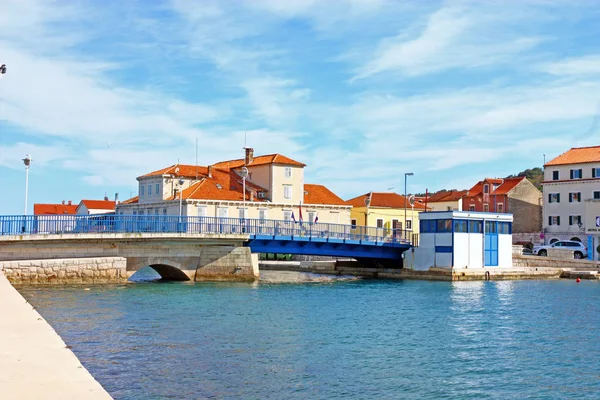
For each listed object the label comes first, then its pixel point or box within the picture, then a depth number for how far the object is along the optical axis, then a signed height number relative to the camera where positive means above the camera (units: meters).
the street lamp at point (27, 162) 44.94 +5.02
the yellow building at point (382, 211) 91.19 +4.52
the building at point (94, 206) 109.50 +5.69
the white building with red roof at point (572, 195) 82.81 +6.46
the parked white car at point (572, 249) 73.56 -0.01
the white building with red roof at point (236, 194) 71.19 +5.35
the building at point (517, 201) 96.81 +6.43
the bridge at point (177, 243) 42.28 +0.13
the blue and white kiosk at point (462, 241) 59.62 +0.60
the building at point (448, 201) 105.35 +6.97
